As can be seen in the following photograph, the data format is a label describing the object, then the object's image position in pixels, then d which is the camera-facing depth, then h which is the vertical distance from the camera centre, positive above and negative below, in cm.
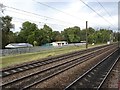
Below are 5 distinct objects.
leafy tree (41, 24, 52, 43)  4664 +398
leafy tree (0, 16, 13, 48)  4191 +724
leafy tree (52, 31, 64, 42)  6331 +253
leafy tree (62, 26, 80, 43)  6361 +435
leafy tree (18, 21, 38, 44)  4627 +467
